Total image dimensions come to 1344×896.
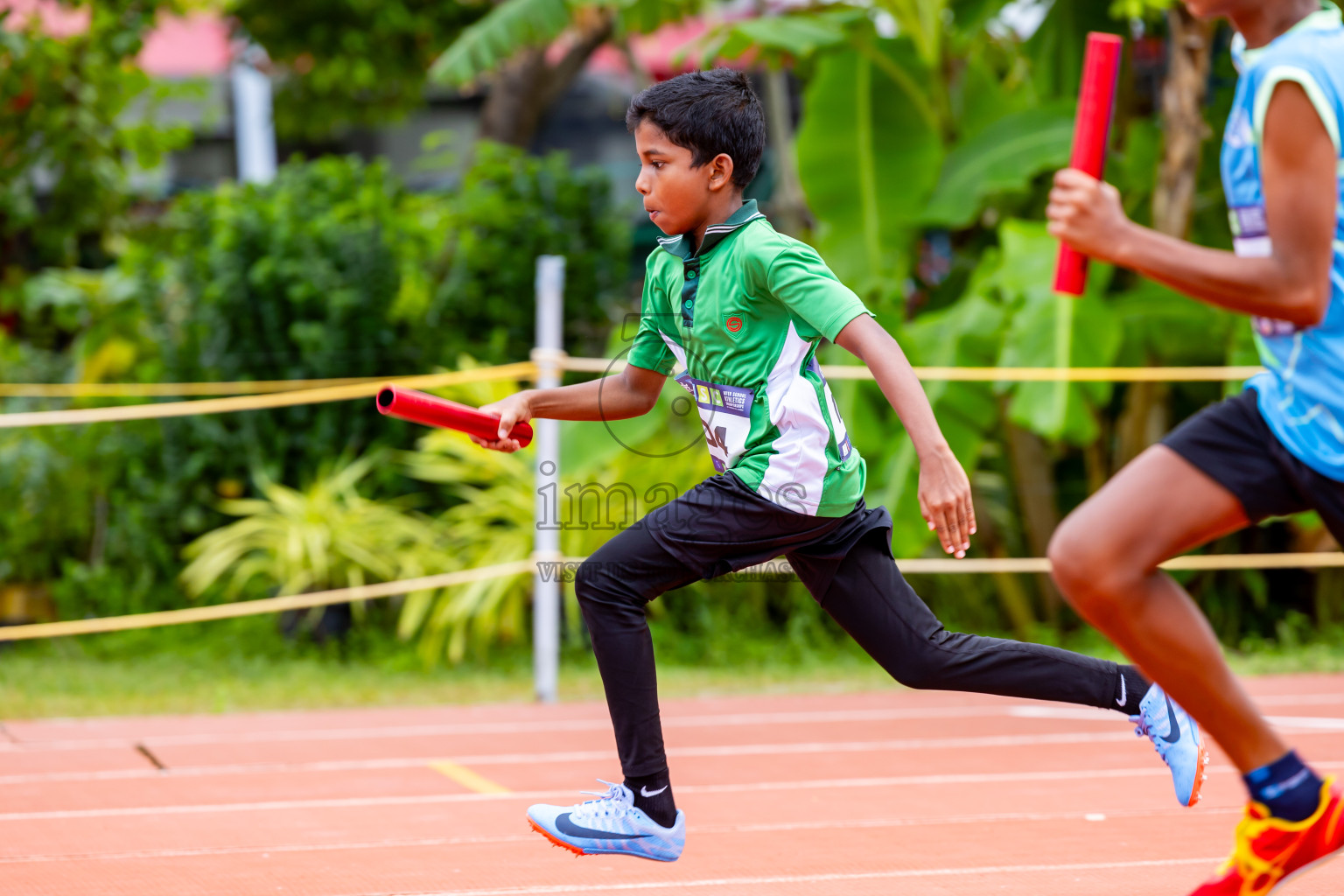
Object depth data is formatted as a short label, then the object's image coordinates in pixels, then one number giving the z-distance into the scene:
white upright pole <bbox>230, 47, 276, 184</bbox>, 32.47
